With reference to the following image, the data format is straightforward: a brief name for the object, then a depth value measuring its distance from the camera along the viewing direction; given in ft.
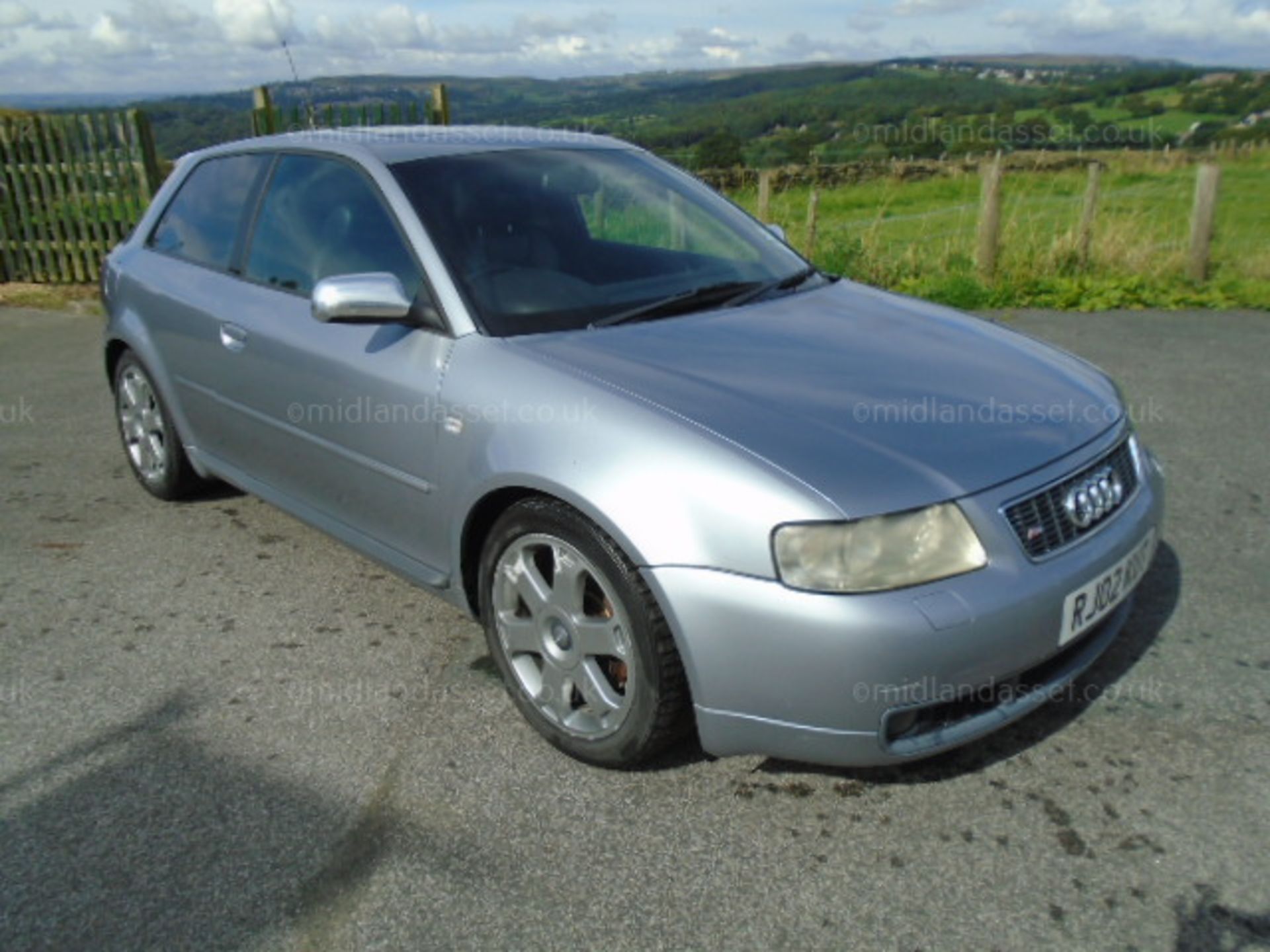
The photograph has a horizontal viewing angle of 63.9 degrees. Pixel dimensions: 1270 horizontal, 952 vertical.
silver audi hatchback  7.27
